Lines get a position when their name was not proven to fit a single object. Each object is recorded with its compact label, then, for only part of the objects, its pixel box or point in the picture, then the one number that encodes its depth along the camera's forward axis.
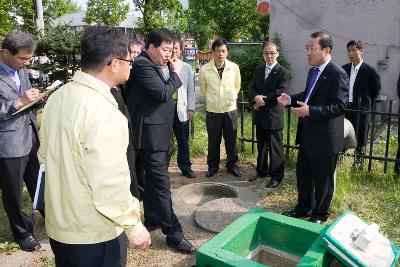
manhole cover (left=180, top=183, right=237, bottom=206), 4.86
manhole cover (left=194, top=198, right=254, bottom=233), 3.92
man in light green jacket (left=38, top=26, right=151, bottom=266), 1.72
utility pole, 10.24
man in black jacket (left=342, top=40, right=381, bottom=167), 5.29
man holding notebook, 3.17
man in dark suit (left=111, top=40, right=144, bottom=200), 2.86
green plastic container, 2.41
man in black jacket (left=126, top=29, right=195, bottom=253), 3.18
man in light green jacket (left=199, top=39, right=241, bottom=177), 5.14
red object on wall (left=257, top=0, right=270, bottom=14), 12.72
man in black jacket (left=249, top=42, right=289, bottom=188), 4.71
